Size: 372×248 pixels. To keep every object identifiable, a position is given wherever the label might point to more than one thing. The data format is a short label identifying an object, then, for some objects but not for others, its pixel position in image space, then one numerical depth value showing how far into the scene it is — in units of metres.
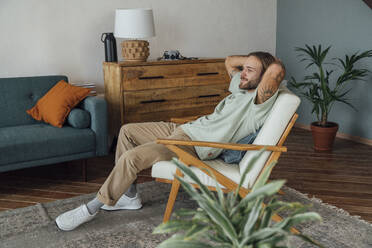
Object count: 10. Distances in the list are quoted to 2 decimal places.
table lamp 3.74
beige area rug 2.29
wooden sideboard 3.80
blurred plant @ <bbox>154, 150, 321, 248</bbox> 1.03
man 2.32
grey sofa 2.99
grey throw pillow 3.27
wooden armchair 2.24
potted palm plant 4.00
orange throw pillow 3.34
